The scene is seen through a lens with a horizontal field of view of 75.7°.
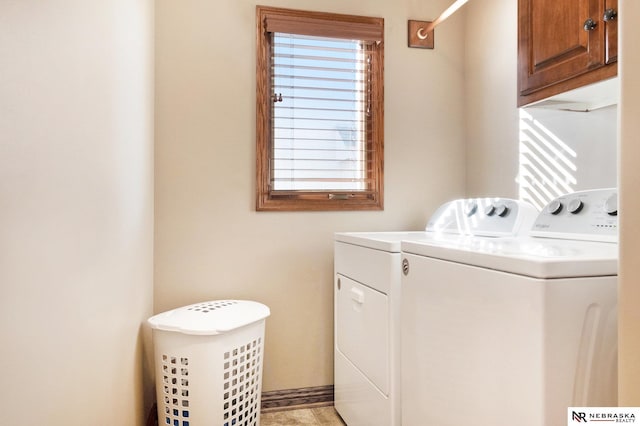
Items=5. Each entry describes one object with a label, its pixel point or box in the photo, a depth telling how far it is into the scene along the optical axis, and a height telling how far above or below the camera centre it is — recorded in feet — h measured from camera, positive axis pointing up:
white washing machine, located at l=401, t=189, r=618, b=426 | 2.67 -0.84
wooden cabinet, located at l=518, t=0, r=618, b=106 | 3.98 +1.79
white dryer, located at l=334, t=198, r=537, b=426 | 4.75 -1.14
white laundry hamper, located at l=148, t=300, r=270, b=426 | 5.11 -1.94
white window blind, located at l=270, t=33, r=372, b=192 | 7.05 +1.77
